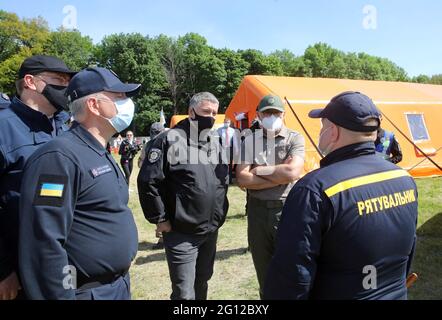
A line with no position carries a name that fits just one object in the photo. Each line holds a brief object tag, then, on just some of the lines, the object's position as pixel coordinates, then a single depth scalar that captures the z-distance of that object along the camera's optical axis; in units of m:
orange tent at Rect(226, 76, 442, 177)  10.48
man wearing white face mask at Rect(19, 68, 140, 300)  1.59
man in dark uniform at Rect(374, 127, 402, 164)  5.98
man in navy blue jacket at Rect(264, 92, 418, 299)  1.62
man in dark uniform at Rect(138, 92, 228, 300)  3.00
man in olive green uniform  3.27
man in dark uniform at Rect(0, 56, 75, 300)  2.02
